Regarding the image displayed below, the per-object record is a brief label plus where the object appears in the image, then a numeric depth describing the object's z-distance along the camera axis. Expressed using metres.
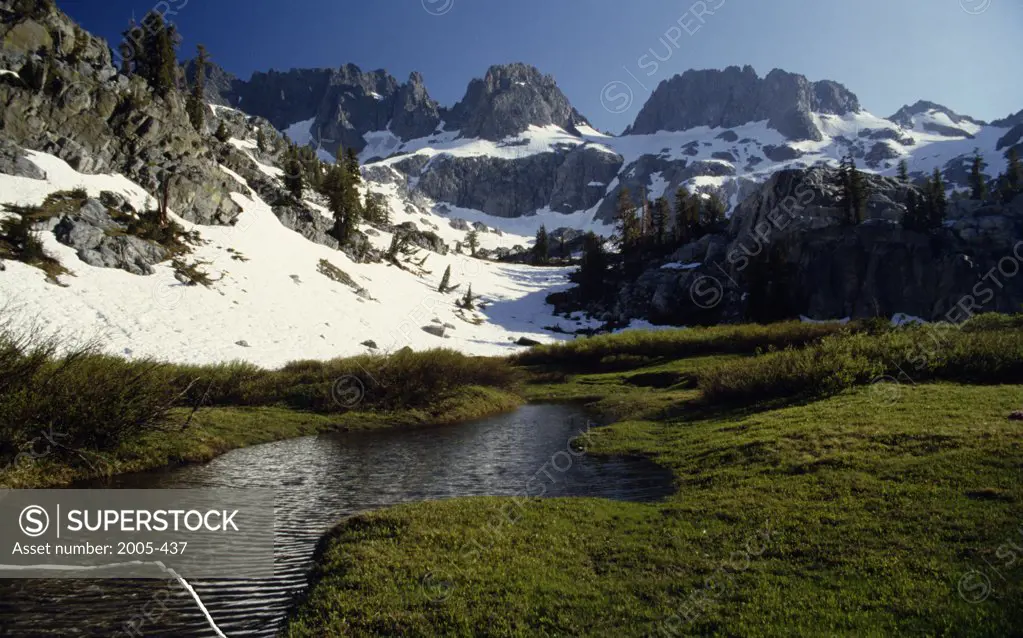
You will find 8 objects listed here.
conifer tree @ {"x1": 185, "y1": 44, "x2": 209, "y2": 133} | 83.62
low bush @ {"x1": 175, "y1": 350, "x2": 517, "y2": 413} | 28.25
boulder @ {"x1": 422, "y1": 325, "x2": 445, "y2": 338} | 66.88
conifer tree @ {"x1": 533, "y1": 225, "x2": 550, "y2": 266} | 158.80
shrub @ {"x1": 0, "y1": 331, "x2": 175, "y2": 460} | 13.47
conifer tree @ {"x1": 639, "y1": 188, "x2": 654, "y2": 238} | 128.77
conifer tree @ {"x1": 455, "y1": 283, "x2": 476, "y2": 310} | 89.55
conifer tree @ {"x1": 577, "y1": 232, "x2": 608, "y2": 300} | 103.88
